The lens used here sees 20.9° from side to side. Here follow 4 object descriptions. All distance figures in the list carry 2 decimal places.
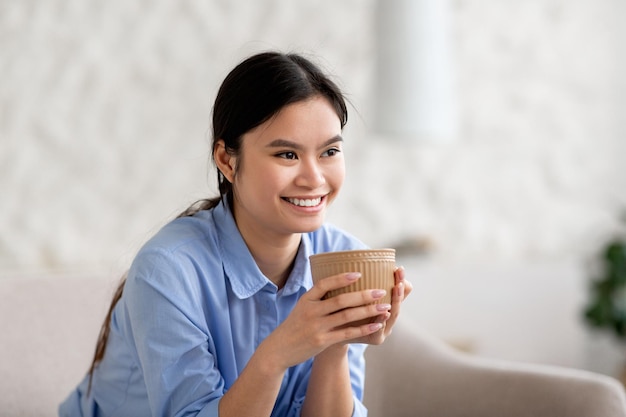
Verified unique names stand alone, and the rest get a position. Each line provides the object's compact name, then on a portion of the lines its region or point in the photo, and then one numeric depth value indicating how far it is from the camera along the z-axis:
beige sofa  2.29
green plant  3.93
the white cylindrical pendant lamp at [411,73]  3.22
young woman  1.93
